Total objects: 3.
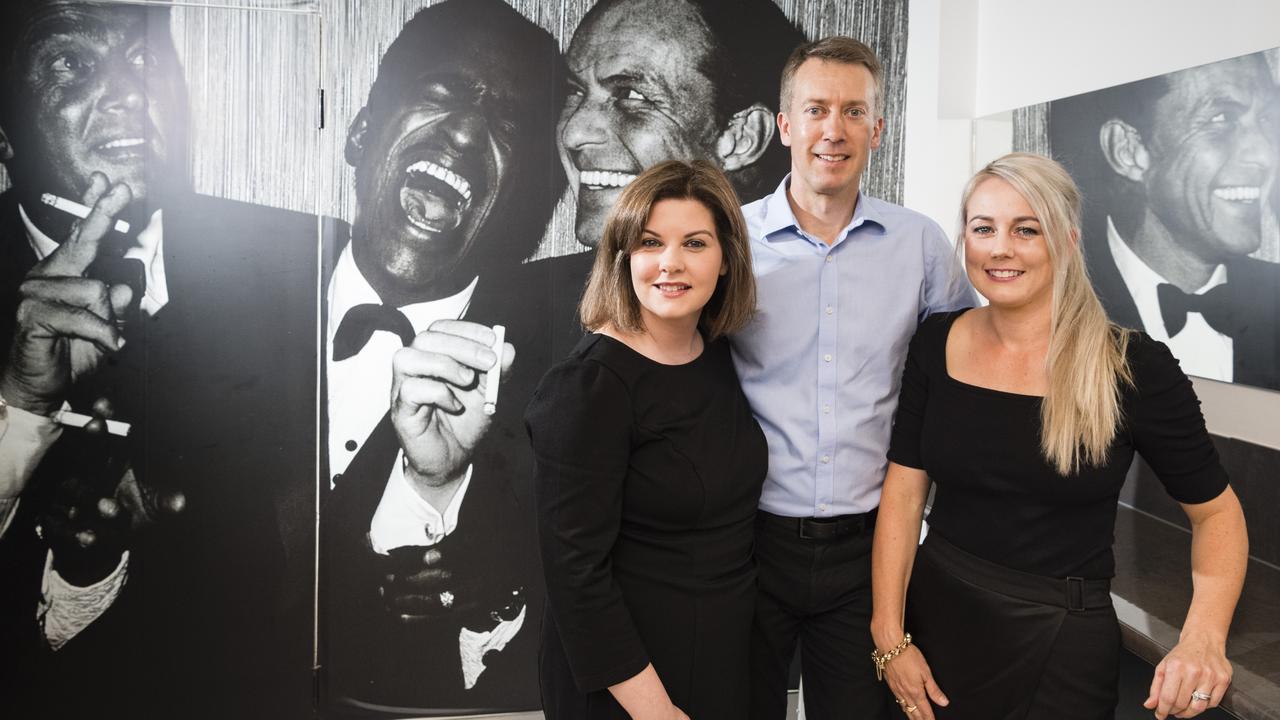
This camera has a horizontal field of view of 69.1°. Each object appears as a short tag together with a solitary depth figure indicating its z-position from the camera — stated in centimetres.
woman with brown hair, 154
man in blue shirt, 194
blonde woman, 154
